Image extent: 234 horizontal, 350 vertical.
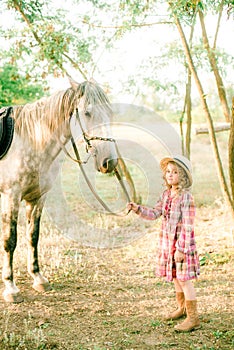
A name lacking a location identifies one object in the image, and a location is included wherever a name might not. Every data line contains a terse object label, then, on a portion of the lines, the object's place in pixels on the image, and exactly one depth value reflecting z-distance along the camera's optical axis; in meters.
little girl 3.01
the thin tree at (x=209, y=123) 5.17
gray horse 3.66
